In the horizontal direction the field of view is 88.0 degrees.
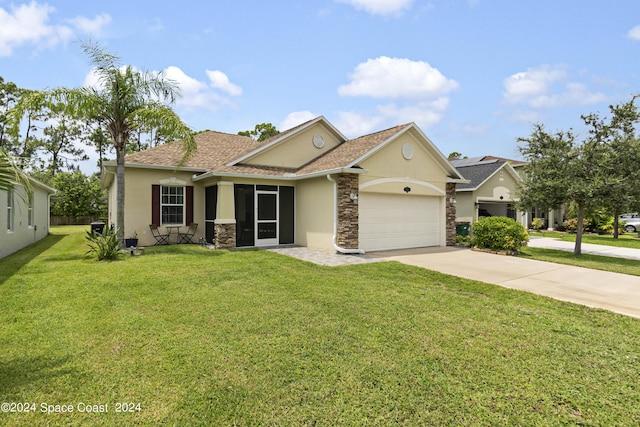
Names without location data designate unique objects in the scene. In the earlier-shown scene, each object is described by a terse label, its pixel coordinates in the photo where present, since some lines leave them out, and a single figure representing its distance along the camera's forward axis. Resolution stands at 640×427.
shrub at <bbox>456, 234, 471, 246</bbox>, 15.02
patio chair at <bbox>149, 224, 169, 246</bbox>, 13.80
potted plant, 12.98
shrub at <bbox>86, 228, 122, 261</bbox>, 10.33
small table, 14.14
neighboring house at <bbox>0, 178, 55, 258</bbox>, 11.43
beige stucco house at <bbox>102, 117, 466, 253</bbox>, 12.45
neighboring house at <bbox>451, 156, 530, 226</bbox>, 20.06
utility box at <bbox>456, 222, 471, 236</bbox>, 17.75
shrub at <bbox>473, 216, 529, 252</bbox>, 12.62
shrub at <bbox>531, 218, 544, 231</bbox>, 25.79
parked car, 24.86
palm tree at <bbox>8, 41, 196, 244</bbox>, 11.44
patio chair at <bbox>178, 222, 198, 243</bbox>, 14.46
